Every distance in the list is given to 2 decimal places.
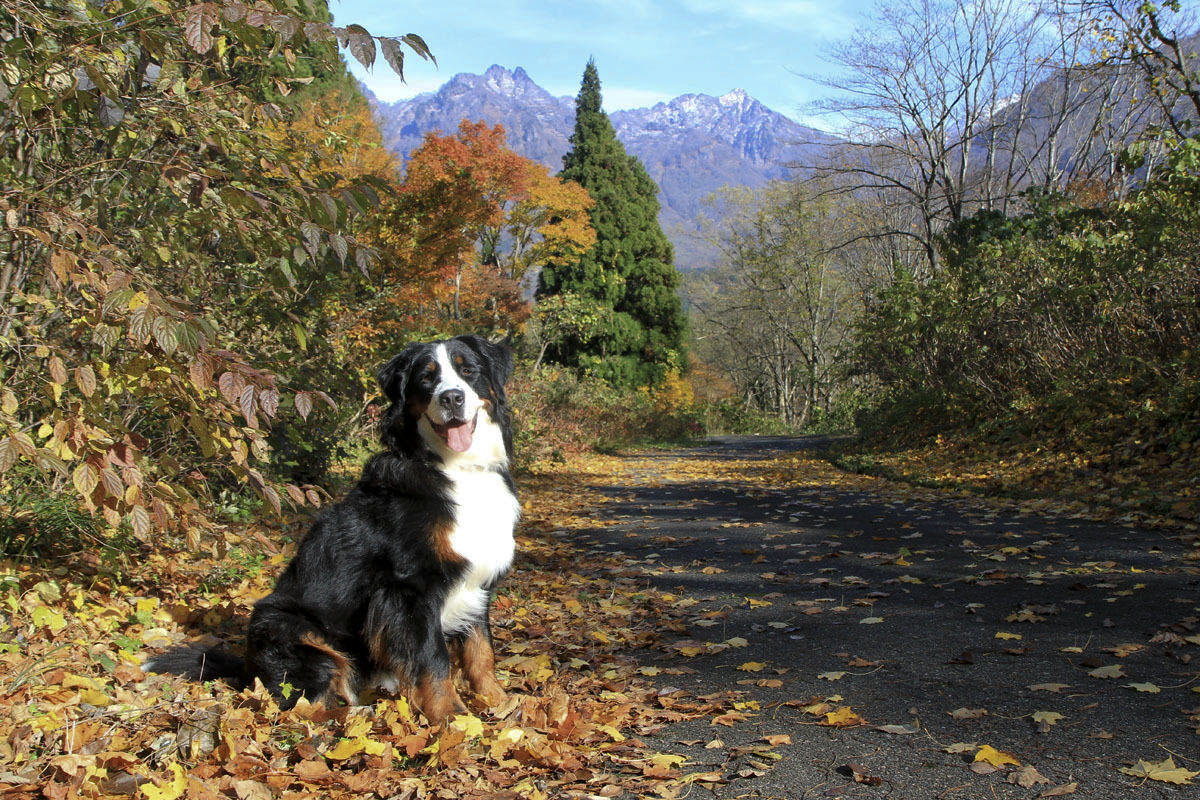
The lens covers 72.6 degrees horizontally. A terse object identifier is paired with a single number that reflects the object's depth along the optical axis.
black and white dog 3.26
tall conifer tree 31.27
